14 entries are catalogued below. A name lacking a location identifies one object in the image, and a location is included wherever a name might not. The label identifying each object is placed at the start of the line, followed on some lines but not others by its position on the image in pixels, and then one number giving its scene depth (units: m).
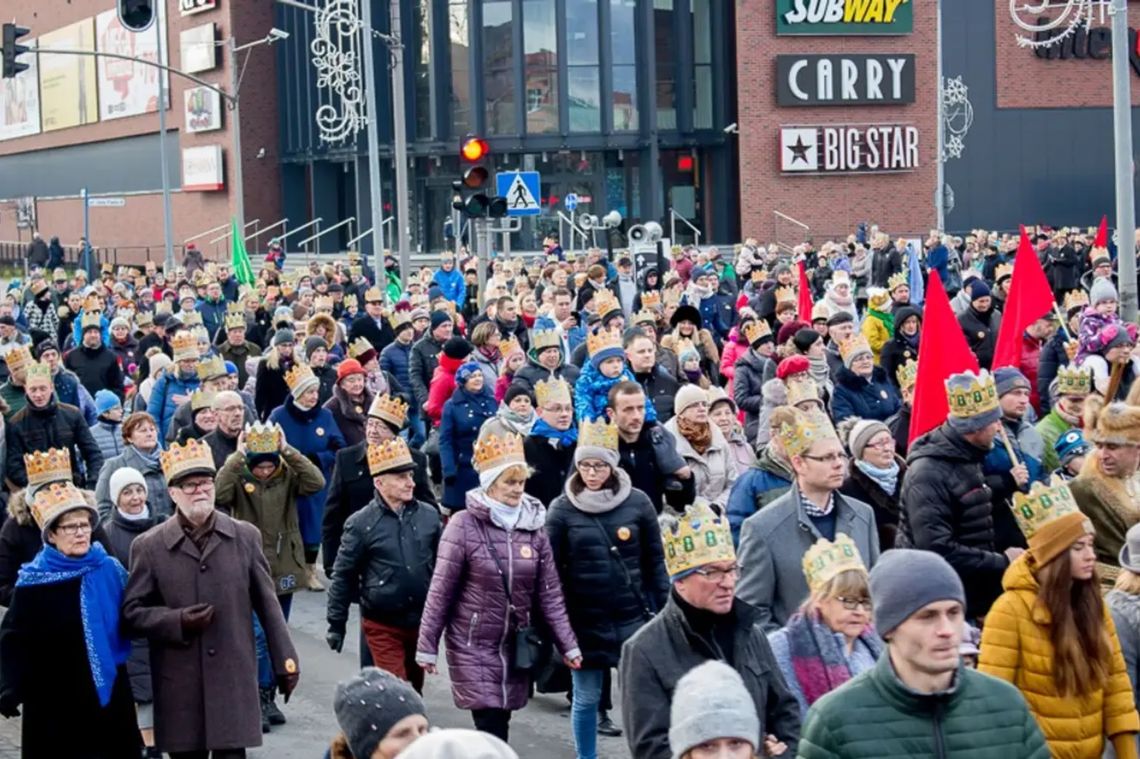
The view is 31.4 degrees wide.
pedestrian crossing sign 21.91
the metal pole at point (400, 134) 29.33
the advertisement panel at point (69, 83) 73.25
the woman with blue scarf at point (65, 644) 8.21
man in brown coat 8.22
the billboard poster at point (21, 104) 80.94
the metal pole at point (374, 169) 30.59
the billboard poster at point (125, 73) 65.44
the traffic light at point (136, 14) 26.91
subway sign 49.28
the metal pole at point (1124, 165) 19.52
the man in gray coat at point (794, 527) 7.59
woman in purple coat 8.70
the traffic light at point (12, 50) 32.31
